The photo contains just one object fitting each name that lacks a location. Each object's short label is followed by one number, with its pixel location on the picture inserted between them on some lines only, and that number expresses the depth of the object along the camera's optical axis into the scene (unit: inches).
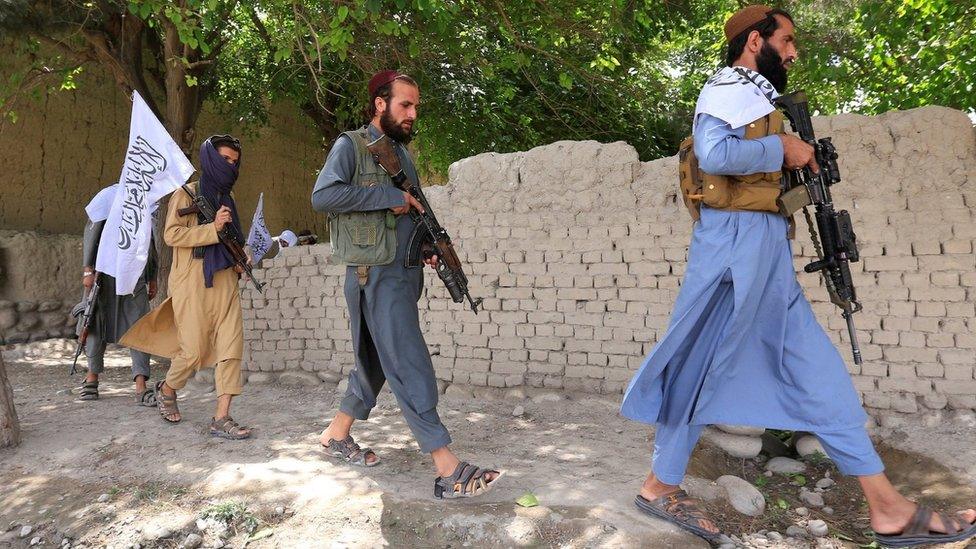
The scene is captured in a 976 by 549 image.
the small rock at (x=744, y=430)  155.8
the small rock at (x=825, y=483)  136.8
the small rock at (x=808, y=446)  151.8
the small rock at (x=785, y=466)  146.3
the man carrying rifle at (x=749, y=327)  88.6
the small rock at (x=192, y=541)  106.6
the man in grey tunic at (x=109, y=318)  202.8
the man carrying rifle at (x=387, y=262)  110.0
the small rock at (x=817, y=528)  111.0
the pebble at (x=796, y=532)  110.3
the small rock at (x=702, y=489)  114.3
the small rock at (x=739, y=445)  153.0
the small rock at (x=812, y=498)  127.8
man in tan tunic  152.9
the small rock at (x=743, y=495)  115.4
